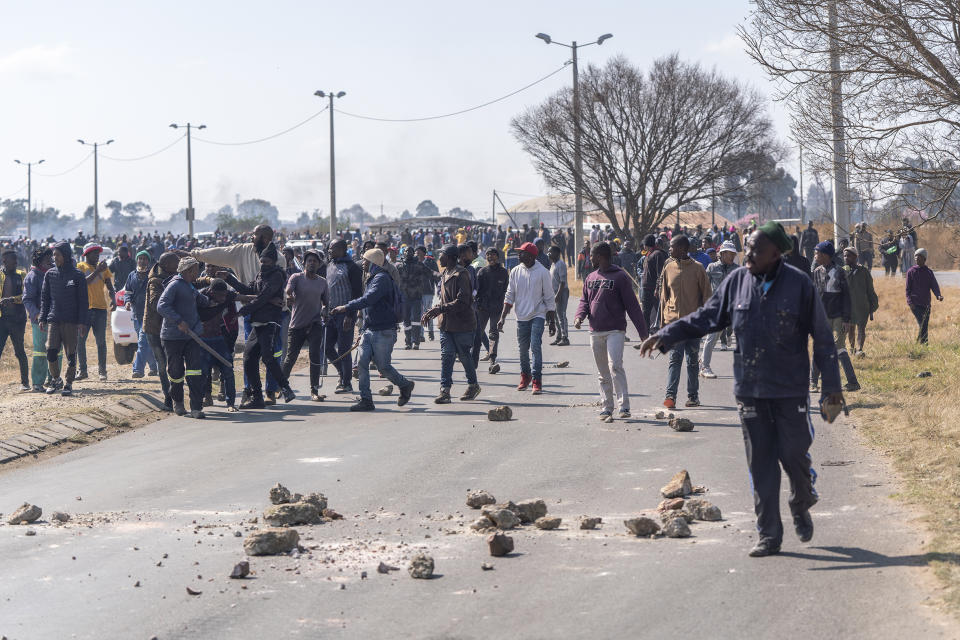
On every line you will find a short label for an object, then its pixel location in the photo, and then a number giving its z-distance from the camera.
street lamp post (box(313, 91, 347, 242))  53.66
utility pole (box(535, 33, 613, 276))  45.03
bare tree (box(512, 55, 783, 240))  47.66
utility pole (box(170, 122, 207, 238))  63.12
